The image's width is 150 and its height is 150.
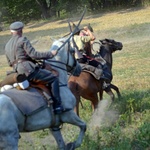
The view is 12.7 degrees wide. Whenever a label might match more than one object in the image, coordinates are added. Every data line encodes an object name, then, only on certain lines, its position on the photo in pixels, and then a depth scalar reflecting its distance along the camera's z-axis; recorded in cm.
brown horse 1597
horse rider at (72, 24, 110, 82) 1673
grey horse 1053
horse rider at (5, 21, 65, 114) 1147
